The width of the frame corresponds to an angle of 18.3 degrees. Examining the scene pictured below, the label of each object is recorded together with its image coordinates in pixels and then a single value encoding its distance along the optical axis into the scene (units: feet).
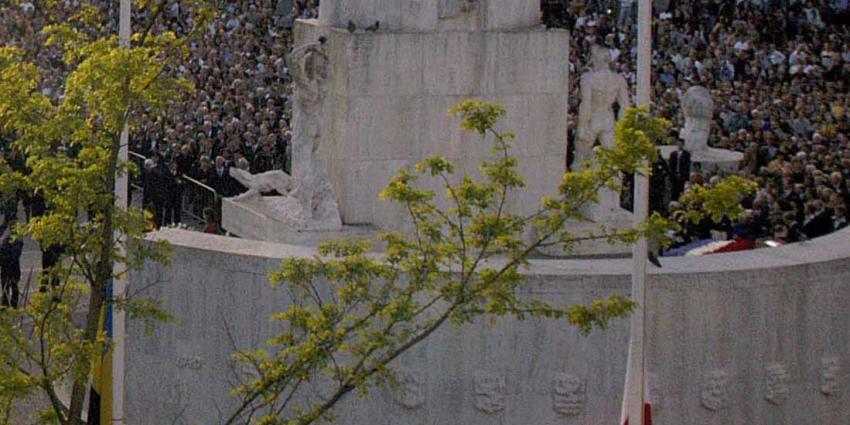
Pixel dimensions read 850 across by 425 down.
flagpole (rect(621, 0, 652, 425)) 67.62
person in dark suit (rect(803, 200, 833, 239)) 88.53
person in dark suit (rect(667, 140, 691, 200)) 100.79
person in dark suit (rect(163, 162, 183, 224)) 109.50
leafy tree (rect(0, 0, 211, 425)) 55.06
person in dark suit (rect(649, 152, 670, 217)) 88.07
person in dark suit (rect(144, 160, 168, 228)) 109.19
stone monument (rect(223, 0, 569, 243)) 84.74
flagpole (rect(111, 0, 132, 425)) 68.03
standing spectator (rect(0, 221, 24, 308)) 93.56
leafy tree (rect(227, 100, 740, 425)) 55.21
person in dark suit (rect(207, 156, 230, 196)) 112.16
